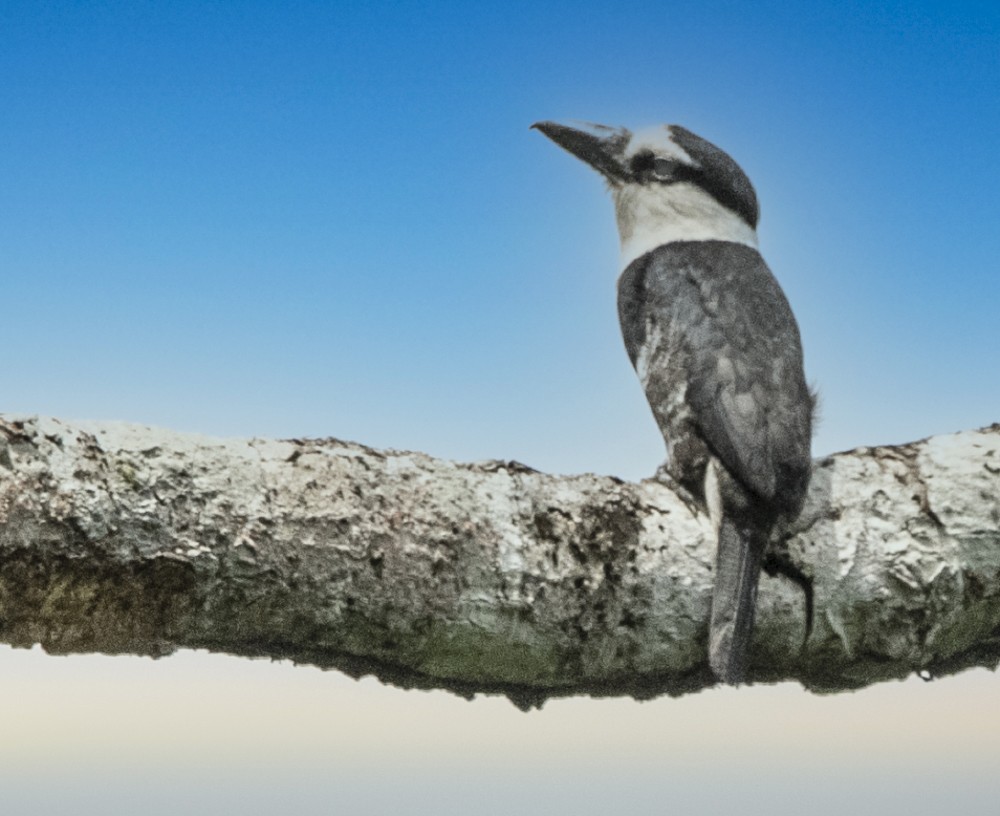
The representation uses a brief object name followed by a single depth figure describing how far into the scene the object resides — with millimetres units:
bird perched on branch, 2729
